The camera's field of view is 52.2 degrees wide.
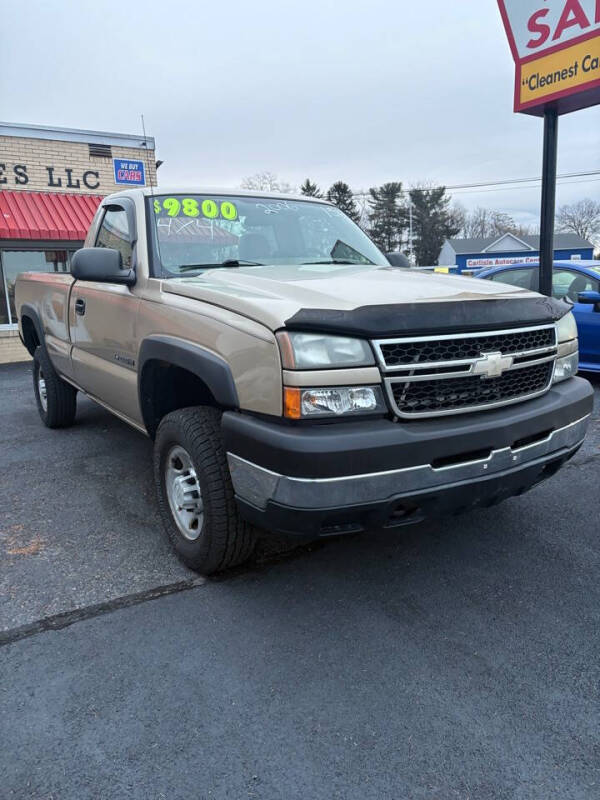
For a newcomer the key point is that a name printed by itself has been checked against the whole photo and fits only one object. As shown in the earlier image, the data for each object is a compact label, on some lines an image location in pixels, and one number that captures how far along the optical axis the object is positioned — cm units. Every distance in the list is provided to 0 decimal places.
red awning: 1141
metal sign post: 609
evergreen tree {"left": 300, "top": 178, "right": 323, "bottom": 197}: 6425
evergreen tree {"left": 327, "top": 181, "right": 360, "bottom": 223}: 6548
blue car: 742
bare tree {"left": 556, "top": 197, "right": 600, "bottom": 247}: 7650
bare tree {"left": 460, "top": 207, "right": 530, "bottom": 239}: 8706
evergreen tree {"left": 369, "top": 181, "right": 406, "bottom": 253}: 7425
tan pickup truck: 231
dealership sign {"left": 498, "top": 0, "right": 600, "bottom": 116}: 585
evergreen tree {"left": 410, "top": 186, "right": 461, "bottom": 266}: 7550
